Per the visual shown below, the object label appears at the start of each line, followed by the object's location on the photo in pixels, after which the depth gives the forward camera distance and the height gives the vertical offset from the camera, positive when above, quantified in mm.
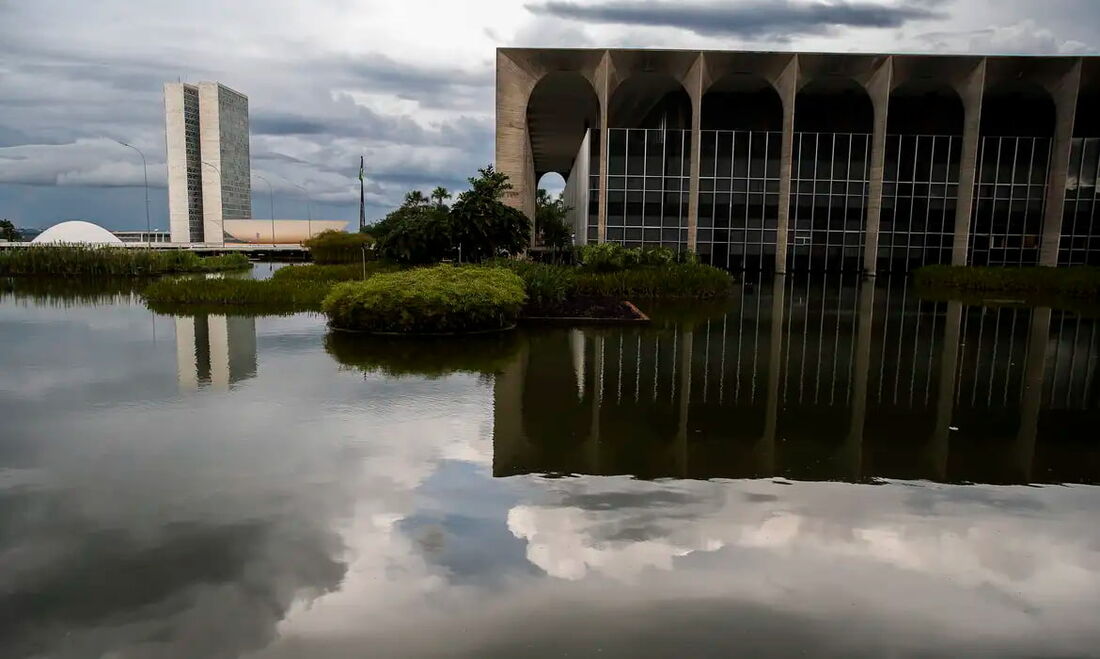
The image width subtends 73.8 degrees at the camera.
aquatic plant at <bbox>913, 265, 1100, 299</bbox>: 25844 -587
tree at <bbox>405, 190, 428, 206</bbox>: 75438 +5457
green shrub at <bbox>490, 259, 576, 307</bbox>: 17844 -755
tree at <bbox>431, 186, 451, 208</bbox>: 72000 +5556
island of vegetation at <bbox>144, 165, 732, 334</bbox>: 14469 -817
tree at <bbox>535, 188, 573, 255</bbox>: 53562 +2025
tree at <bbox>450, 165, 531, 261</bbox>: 25062 +837
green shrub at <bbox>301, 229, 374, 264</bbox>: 42250 -5
